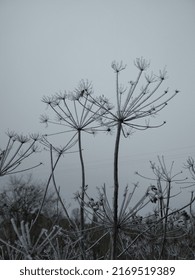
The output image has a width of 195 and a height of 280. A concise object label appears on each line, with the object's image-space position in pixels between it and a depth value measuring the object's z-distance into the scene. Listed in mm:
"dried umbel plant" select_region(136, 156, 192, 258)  4138
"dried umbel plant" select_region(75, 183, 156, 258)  3480
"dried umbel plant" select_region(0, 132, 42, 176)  4465
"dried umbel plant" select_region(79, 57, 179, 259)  3295
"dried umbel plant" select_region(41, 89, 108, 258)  5348
